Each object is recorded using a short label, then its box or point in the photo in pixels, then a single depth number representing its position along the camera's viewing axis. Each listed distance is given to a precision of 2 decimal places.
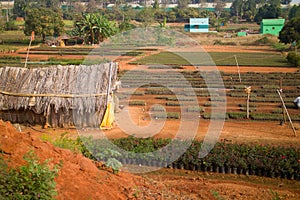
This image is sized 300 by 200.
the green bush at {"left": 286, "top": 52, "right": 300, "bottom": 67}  36.45
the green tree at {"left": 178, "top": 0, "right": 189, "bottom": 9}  122.00
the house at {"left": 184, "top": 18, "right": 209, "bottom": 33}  77.00
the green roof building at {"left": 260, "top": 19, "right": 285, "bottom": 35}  71.90
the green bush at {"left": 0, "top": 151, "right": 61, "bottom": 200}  6.43
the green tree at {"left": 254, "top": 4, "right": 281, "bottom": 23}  87.31
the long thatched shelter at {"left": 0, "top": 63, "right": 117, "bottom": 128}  16.30
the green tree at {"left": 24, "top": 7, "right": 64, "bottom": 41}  58.34
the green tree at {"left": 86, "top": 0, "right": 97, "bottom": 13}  103.74
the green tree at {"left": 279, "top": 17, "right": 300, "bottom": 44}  48.00
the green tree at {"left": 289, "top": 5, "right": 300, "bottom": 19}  78.55
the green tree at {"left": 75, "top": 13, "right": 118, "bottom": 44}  52.75
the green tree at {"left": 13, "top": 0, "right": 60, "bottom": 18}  91.31
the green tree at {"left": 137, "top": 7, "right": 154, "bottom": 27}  85.19
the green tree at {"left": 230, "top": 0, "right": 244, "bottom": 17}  105.64
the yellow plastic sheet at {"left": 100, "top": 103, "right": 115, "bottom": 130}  16.73
